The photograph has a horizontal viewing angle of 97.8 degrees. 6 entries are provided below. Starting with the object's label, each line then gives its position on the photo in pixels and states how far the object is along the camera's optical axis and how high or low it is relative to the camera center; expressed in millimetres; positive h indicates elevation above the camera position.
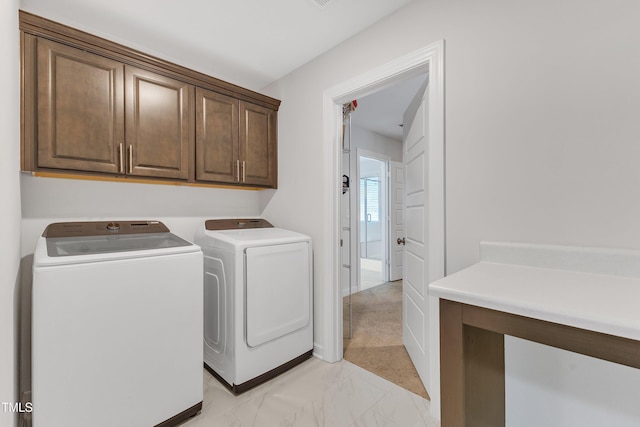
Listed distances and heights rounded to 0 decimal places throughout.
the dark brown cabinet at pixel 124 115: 1489 +656
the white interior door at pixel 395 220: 4715 -123
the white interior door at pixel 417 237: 1752 -171
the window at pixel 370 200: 7160 +361
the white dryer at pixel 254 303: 1813 -621
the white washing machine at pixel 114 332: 1190 -559
